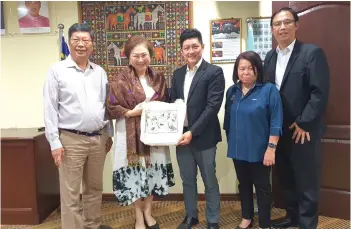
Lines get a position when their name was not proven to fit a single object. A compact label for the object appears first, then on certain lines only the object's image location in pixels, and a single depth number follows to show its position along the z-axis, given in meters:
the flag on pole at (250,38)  2.70
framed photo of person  2.95
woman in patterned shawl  2.17
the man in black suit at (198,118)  2.17
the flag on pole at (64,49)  2.84
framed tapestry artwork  2.92
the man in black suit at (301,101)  2.02
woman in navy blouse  2.06
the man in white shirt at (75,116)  2.05
